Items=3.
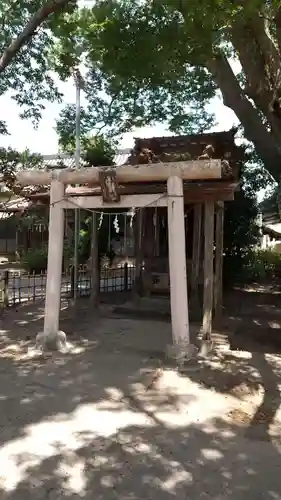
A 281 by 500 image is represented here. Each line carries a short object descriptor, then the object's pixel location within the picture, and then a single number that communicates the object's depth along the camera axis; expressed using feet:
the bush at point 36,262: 60.49
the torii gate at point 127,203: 21.94
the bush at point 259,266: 44.75
